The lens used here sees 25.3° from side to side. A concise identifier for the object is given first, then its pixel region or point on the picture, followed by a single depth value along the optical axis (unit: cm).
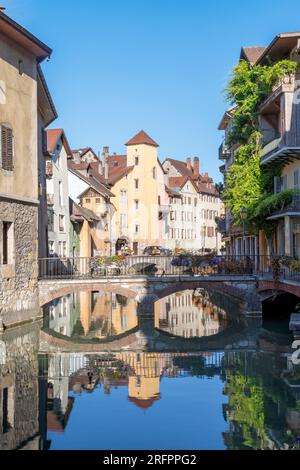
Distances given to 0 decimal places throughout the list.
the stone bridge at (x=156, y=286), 3266
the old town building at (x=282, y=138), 3316
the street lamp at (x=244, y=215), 3784
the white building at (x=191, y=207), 9431
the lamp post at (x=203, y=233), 10300
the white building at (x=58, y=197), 4731
